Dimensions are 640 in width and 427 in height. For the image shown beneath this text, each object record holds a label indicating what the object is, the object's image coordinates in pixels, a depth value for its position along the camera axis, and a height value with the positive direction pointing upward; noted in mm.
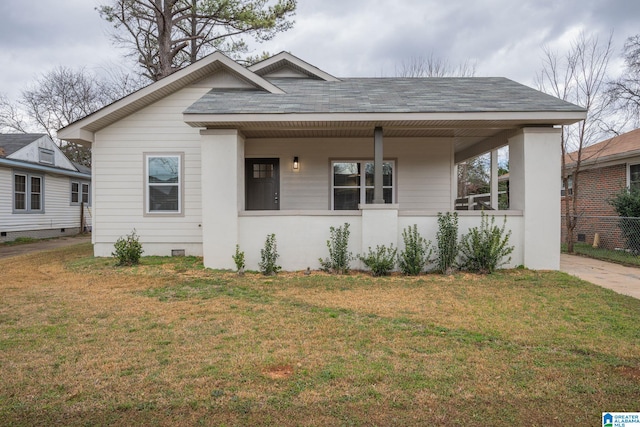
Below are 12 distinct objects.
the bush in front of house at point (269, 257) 7336 -921
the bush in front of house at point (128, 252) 8094 -887
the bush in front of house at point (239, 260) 7230 -952
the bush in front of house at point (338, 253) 7320 -814
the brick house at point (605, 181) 11219 +1021
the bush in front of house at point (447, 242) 7094 -577
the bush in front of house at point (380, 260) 7094 -924
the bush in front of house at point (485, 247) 7059 -682
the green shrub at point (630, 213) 9805 -27
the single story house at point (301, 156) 7289 +1338
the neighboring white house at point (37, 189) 13953 +918
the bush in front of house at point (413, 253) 7156 -800
